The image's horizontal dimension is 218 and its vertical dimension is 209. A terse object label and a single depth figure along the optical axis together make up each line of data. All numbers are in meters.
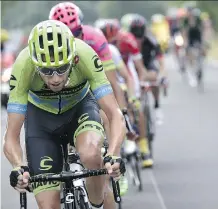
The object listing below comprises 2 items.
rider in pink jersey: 17.89
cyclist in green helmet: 12.09
